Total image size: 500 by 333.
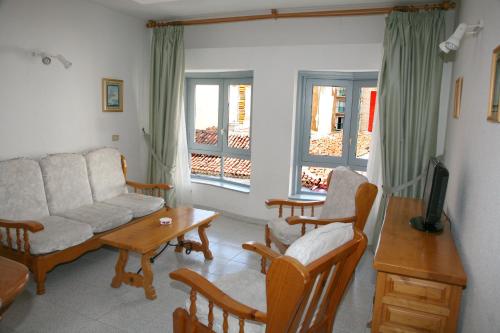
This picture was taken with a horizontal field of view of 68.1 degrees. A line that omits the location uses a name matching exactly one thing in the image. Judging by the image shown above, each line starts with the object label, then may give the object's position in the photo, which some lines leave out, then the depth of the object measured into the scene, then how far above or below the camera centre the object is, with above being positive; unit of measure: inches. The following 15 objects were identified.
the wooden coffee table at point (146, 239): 112.7 -36.5
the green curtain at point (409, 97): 141.2 +13.8
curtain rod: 139.7 +49.2
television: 84.9 -16.0
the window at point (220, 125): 198.2 -0.1
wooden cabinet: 69.2 -29.9
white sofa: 114.5 -33.2
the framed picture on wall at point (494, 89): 66.2 +8.7
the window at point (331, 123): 171.9 +3.2
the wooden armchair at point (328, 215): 114.2 -28.4
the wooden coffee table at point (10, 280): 56.9 -26.5
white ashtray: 129.9 -34.4
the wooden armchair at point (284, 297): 53.4 -30.0
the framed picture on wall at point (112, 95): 176.1 +12.3
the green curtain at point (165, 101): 190.2 +11.2
